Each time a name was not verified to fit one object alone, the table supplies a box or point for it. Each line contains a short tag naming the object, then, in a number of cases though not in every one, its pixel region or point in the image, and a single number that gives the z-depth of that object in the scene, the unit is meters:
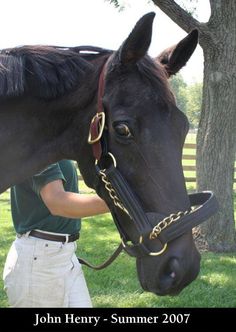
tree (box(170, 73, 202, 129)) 66.82
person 2.76
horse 1.93
